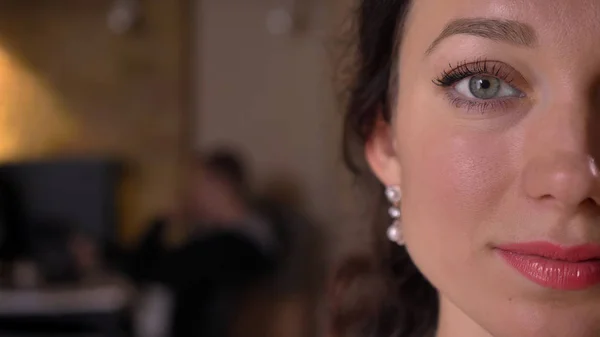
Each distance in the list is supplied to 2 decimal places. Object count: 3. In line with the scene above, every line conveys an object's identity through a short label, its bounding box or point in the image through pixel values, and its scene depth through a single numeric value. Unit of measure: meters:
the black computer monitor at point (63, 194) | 3.55
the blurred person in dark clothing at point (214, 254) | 2.87
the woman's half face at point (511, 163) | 0.54
